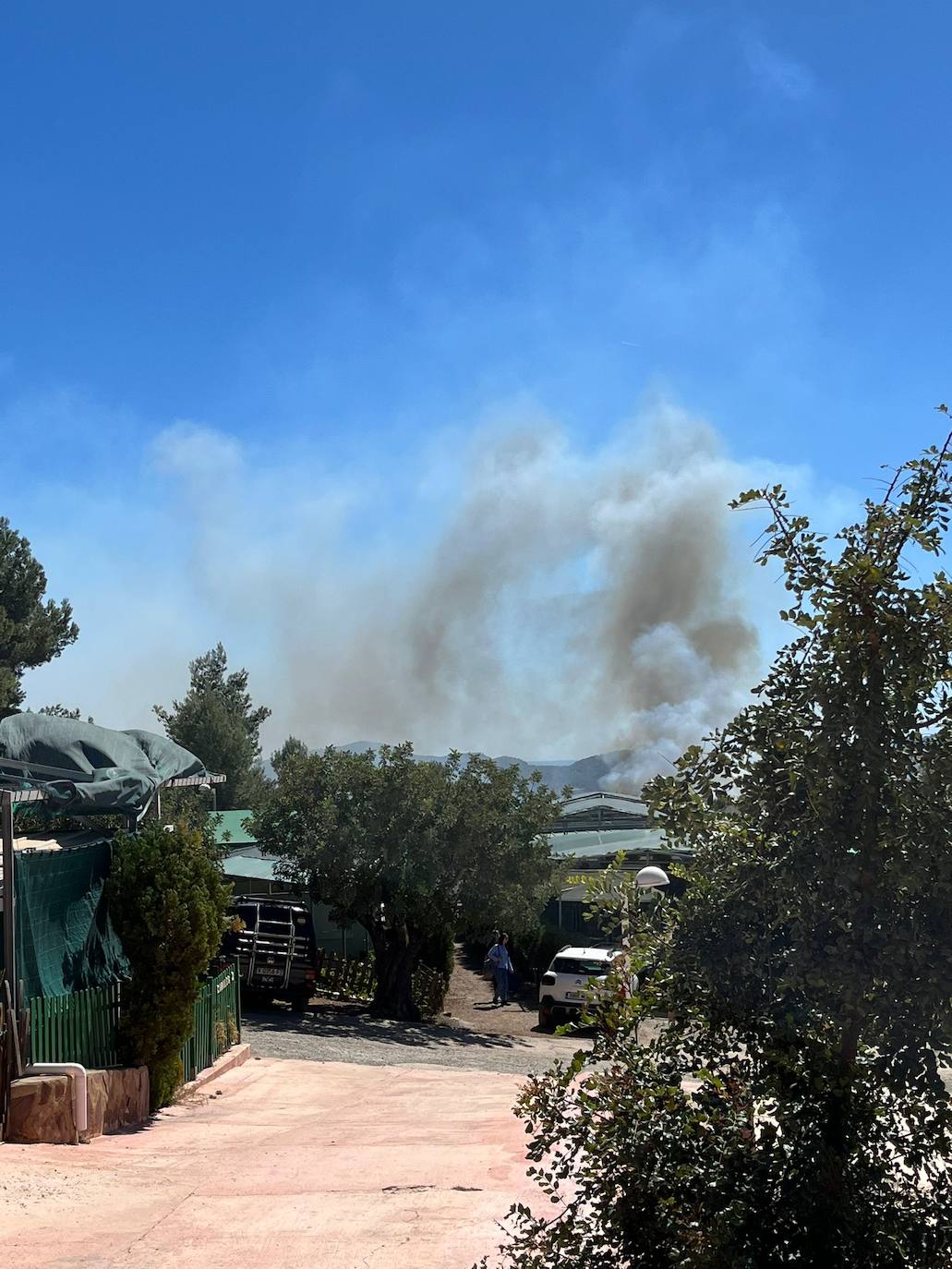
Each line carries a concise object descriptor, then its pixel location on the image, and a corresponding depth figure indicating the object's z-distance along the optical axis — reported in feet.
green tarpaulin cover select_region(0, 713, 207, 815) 35.73
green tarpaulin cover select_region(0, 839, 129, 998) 28.84
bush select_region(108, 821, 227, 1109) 32.22
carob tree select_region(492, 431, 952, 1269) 12.34
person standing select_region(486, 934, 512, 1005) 80.94
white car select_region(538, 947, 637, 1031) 68.33
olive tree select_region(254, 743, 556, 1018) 68.03
